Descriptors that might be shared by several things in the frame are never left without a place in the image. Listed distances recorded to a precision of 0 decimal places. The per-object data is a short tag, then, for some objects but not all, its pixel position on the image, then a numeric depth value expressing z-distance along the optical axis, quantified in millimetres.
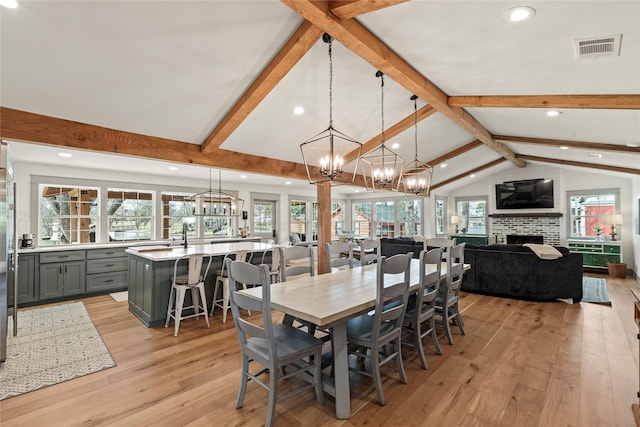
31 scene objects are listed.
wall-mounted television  8320
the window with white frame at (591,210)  7445
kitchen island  3768
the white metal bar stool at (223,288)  3975
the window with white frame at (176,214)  6742
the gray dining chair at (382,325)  2135
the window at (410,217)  9969
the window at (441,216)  10000
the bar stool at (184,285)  3623
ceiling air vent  2074
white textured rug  2530
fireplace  8422
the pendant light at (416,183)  3905
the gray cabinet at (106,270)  5215
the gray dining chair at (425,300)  2668
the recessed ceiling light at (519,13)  1966
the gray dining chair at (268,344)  1860
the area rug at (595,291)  4824
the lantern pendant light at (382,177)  3585
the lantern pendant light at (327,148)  3270
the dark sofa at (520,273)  4652
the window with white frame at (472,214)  9797
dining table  1903
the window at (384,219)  10633
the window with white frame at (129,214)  6008
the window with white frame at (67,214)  5301
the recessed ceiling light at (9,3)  1948
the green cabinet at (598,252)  7004
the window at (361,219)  11203
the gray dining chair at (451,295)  3191
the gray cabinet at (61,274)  4773
